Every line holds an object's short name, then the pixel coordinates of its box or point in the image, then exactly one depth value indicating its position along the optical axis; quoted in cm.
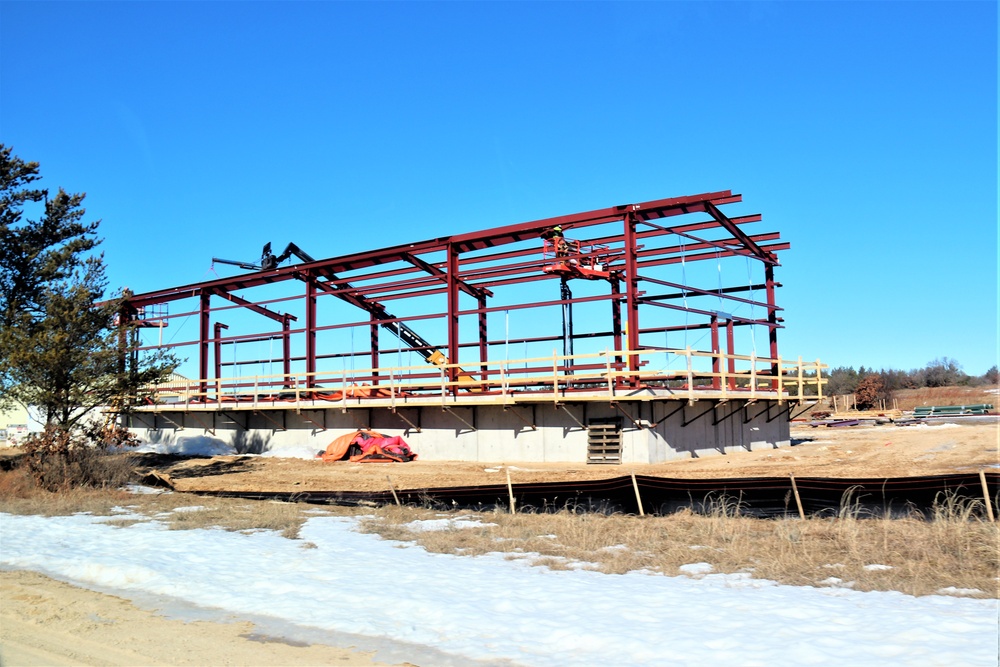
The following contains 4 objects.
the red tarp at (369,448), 2812
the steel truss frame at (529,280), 2539
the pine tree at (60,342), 2070
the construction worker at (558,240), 2727
